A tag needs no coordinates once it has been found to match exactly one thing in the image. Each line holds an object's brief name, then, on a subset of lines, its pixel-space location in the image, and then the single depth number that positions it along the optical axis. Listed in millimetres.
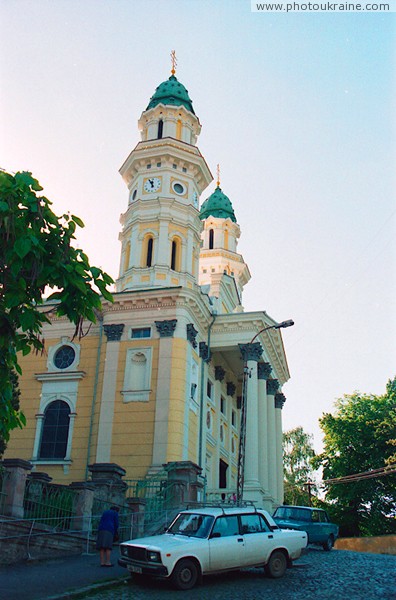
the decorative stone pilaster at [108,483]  18250
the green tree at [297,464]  58000
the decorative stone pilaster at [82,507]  16186
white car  11602
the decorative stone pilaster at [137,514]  17672
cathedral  29859
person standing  13805
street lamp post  20703
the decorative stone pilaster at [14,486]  14492
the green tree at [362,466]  42688
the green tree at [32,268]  9266
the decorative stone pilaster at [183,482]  20905
